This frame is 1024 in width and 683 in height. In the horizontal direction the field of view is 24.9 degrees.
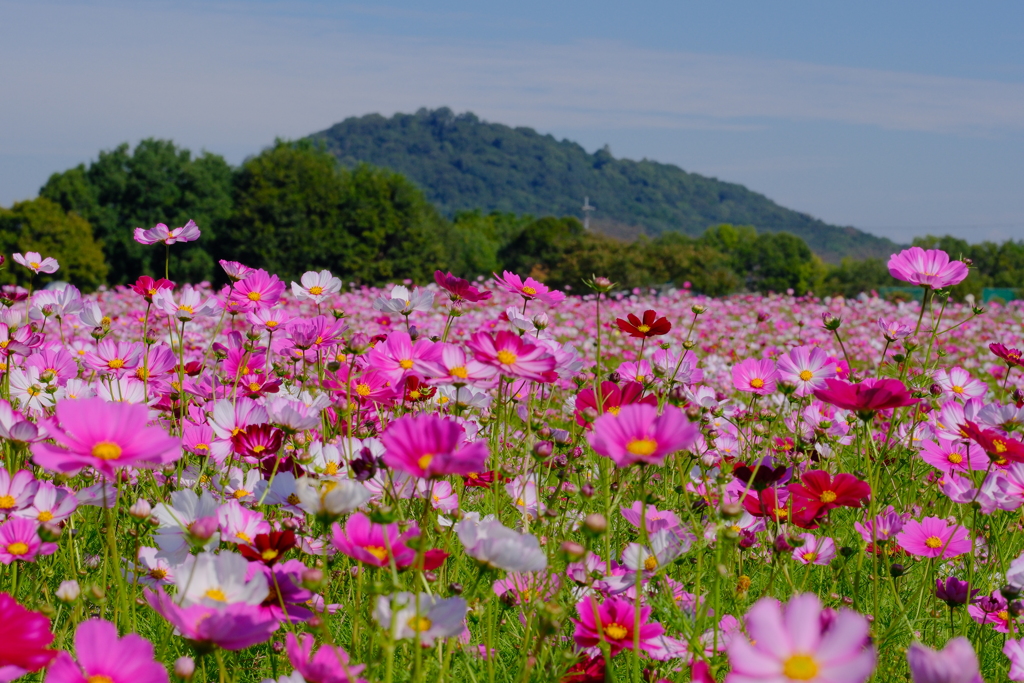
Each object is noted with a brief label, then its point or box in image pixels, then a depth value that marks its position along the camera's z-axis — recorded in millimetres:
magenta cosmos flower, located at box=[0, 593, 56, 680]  1423
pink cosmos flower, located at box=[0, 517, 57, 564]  1650
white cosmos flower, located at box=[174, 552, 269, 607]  1500
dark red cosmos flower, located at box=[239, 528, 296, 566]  1568
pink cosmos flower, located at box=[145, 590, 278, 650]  1464
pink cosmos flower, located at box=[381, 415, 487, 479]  1486
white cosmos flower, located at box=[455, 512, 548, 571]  1551
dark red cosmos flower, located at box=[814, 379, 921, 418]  1635
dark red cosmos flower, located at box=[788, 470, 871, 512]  1741
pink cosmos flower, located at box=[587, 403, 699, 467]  1506
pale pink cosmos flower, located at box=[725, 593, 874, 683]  1352
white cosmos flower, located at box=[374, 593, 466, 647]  1503
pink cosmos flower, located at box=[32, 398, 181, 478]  1502
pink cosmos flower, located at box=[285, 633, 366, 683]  1476
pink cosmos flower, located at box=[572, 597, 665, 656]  1595
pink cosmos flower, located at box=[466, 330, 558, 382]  1630
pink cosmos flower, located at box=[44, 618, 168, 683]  1460
